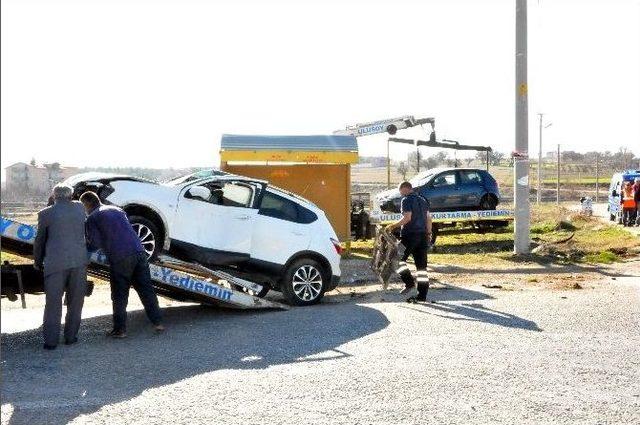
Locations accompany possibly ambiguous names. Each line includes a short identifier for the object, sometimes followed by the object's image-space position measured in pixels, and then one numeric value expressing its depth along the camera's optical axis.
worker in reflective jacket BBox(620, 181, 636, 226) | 26.46
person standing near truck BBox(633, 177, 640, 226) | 25.95
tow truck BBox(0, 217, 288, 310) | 9.56
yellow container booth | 19.64
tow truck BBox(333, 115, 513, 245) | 22.34
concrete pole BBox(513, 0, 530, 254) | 18.81
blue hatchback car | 22.88
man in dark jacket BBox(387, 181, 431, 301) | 11.91
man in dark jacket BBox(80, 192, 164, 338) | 9.27
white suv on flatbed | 10.75
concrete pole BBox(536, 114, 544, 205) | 45.36
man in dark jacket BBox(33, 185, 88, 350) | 8.59
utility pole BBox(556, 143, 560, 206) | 42.81
